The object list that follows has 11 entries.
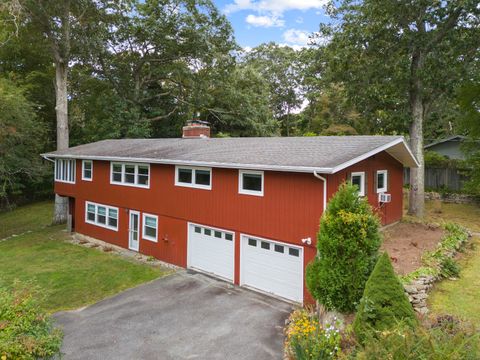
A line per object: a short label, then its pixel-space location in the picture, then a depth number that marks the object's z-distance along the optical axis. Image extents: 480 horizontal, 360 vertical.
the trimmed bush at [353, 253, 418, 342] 6.72
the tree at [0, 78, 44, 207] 20.11
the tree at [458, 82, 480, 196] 17.69
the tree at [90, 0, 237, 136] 27.50
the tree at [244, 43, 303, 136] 50.00
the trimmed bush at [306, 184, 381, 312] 8.30
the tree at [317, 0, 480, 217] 17.12
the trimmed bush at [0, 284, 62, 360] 5.18
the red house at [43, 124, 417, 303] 11.03
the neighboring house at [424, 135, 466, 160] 28.33
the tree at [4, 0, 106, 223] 20.88
